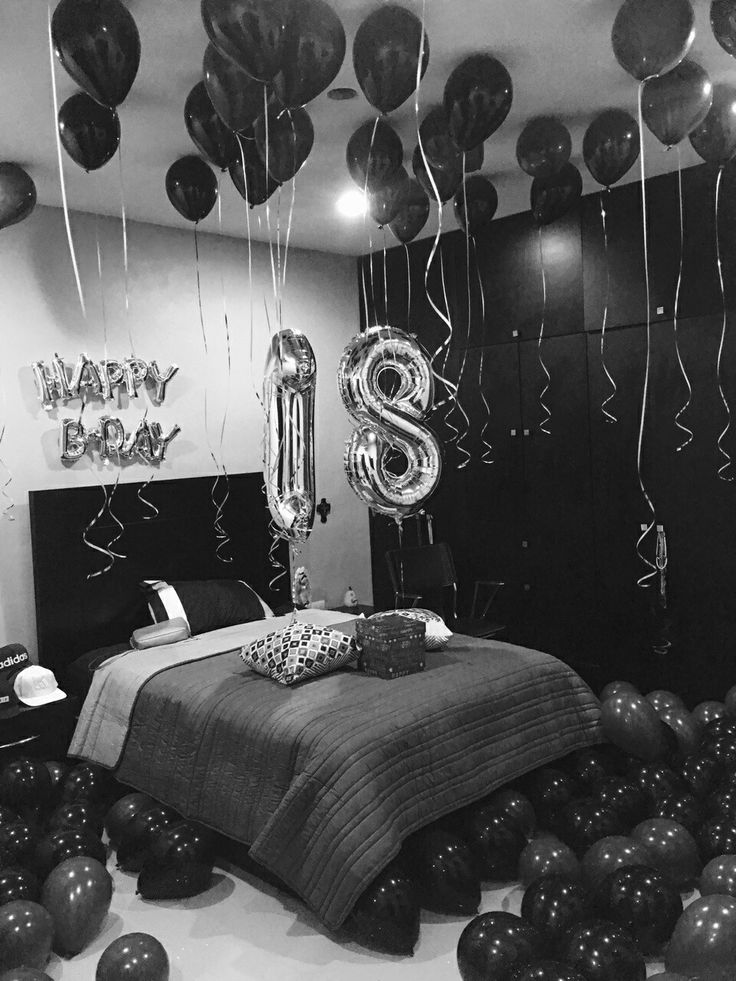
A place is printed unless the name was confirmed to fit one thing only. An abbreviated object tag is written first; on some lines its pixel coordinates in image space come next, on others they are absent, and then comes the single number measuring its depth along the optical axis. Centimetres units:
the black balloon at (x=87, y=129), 265
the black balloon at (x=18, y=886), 237
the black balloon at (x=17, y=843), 261
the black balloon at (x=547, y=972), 188
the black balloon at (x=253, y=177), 289
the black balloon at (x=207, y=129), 274
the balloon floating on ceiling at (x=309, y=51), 215
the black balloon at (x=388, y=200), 330
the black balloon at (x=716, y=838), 254
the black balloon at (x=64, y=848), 260
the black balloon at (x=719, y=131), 301
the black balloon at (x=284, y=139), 276
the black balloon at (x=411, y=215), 368
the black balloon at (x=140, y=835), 279
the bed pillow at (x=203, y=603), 408
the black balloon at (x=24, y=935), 219
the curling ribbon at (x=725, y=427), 394
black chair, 459
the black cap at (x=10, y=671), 343
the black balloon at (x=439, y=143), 312
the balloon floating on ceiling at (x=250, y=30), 198
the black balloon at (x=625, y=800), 275
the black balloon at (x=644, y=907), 222
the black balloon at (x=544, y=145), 327
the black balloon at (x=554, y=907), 219
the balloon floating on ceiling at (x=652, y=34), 232
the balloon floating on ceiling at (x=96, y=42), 212
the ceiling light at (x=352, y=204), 409
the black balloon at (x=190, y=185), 333
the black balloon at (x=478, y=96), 270
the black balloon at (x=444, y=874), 249
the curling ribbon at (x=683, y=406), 398
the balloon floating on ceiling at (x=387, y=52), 237
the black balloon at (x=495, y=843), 267
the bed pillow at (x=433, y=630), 337
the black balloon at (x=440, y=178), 329
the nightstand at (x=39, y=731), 337
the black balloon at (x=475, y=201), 376
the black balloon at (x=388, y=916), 235
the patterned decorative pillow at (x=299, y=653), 304
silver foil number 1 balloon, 236
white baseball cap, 349
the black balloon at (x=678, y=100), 269
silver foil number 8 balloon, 225
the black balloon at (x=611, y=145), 319
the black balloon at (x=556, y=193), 367
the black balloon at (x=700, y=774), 293
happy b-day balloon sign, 404
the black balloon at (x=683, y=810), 270
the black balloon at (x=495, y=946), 202
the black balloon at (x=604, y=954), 196
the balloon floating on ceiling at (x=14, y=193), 332
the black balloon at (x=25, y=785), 301
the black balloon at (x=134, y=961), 208
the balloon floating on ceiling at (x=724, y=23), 226
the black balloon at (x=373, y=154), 308
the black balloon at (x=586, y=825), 267
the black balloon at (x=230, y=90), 238
